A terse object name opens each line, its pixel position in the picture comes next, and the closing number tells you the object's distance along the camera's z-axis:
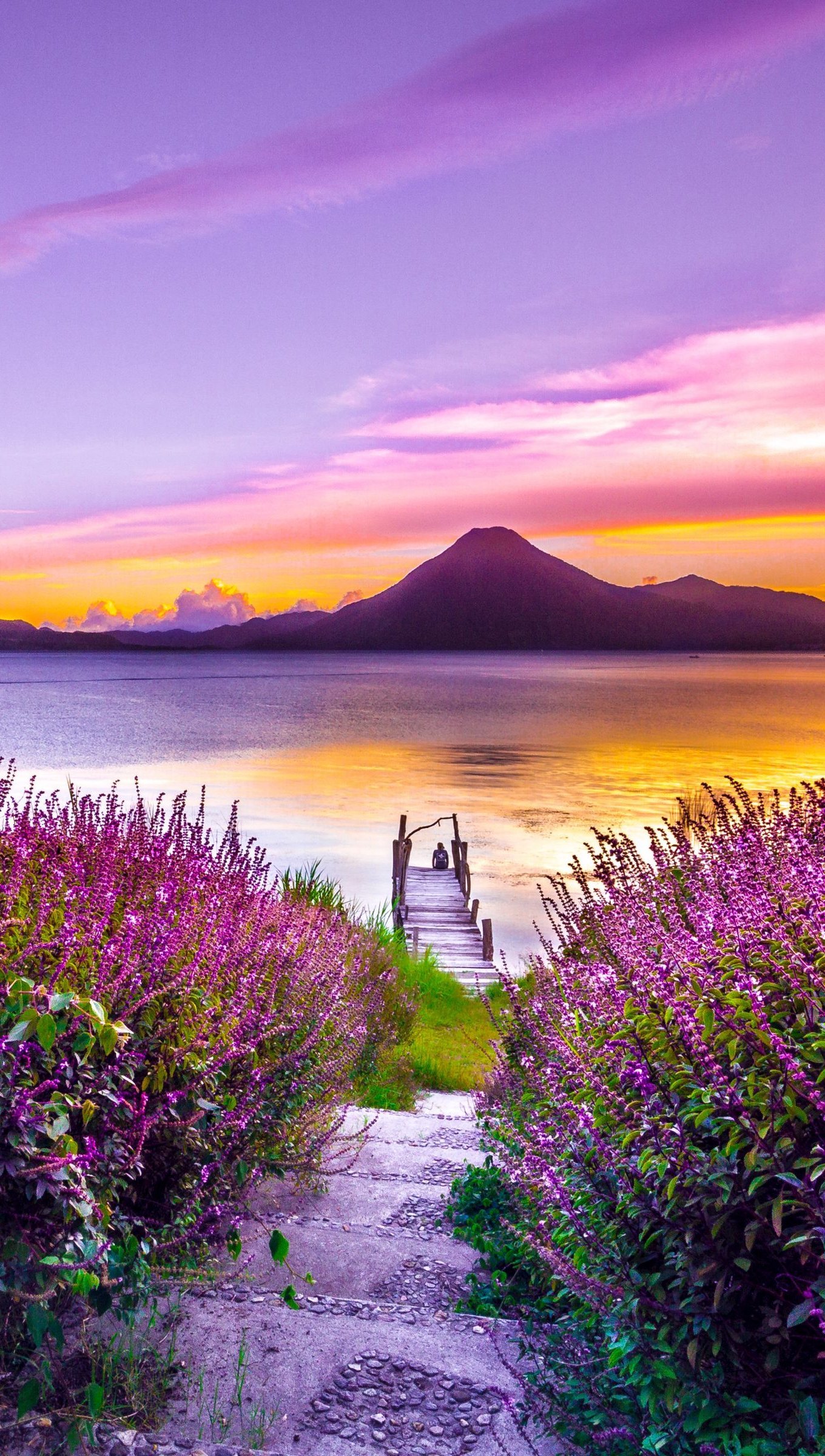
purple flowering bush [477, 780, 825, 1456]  2.50
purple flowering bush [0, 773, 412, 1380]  2.75
